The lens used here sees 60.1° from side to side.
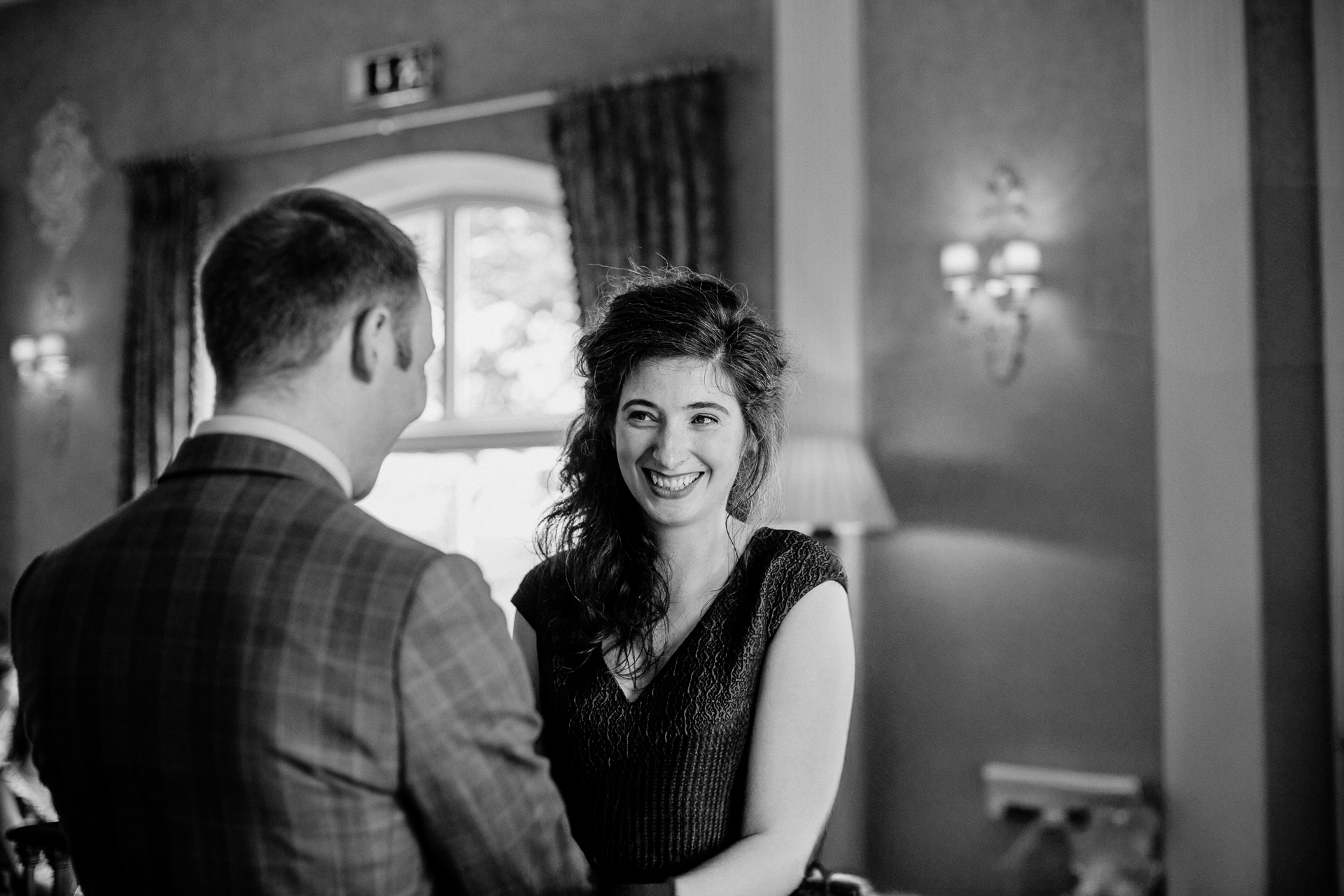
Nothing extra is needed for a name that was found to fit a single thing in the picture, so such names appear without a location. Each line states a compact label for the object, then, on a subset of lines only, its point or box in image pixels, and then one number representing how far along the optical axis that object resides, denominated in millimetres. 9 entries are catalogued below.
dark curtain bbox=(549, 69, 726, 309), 4707
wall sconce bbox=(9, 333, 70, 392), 6270
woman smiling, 1642
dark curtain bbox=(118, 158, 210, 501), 5949
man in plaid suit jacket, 1043
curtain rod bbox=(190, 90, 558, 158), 5227
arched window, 5434
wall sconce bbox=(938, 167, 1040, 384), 4113
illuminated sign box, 5445
